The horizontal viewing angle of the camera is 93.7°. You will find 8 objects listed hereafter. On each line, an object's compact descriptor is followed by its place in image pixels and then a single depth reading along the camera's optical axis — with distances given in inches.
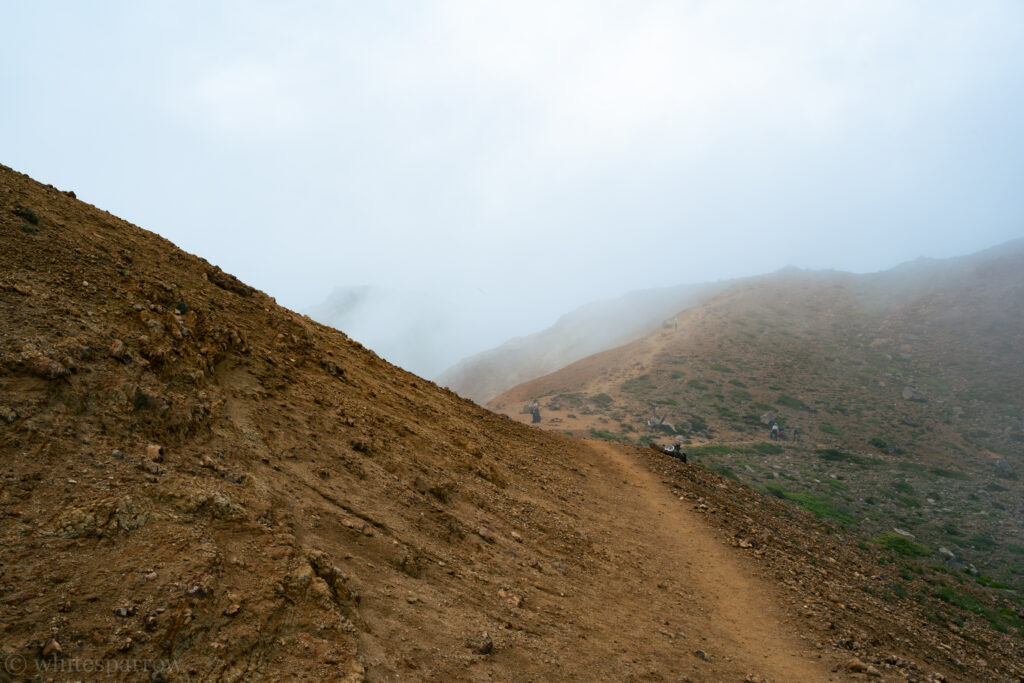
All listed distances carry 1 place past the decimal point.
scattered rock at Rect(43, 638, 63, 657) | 129.9
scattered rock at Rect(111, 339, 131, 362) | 238.7
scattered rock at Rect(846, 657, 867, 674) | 322.3
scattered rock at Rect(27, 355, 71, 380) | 201.3
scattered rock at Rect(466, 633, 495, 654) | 216.1
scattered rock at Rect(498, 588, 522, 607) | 276.7
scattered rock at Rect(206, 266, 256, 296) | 426.6
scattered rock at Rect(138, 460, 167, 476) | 195.6
